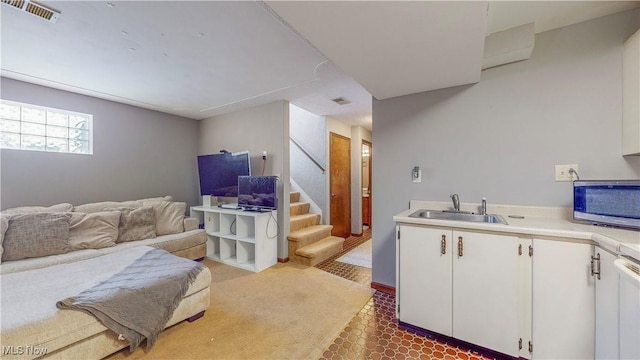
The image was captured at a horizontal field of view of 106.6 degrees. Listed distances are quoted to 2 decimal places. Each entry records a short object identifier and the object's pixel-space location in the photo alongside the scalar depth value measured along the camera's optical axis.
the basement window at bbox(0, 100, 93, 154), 2.75
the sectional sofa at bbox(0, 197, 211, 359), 1.35
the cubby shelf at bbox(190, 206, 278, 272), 3.21
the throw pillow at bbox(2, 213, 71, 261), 2.29
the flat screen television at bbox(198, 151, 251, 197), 3.62
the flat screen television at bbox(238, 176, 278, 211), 3.26
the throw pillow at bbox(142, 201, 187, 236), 3.34
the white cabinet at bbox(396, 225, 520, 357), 1.54
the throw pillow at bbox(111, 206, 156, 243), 3.00
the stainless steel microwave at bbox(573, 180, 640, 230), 1.36
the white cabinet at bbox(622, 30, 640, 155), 1.47
